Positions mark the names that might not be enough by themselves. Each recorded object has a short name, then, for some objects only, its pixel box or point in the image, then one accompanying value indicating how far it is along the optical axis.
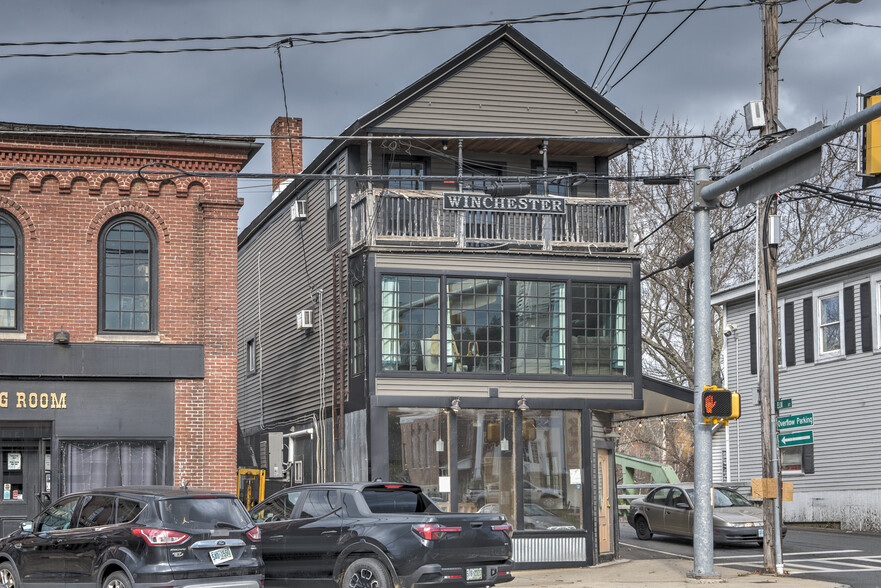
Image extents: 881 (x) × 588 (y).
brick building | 19.56
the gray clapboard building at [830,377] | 29.73
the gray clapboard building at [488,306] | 21.30
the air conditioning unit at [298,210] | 26.36
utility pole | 19.08
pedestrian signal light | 17.39
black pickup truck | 13.88
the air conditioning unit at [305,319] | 25.09
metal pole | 17.52
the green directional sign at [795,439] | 19.67
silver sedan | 25.27
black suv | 12.66
